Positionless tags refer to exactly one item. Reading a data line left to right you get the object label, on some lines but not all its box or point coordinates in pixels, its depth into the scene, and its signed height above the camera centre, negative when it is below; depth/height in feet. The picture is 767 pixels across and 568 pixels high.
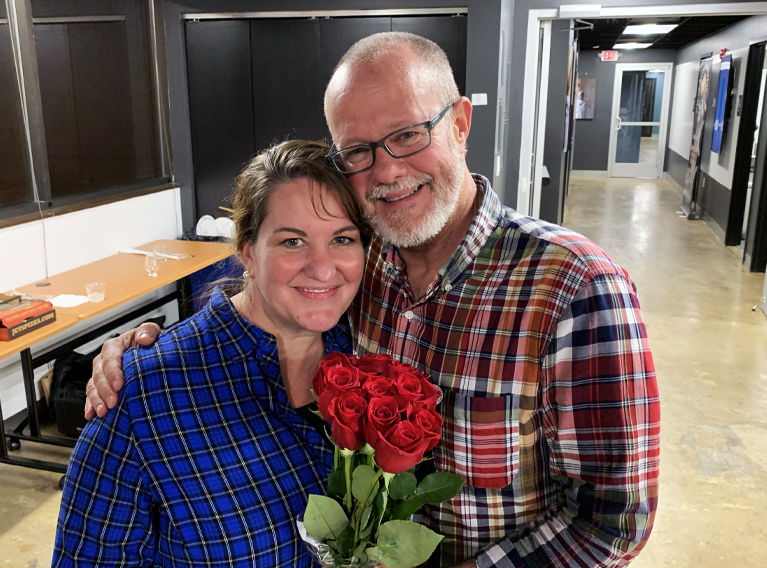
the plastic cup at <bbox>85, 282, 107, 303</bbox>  11.48 -3.03
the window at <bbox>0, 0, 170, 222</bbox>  13.12 +0.33
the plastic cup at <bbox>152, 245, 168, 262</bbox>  14.70 -3.04
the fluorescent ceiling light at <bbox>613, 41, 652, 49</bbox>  43.24 +4.83
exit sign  48.01 +4.51
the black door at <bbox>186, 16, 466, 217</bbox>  17.25 +1.13
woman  3.69 -1.74
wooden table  10.68 -3.15
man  3.71 -1.30
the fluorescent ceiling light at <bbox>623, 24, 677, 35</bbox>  31.68 +4.40
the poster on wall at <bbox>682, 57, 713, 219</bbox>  33.12 -1.10
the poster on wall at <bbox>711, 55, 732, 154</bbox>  27.99 +0.55
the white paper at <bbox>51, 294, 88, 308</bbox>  11.25 -3.13
